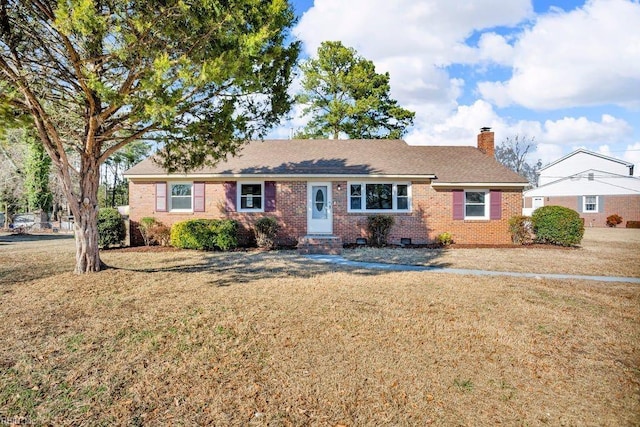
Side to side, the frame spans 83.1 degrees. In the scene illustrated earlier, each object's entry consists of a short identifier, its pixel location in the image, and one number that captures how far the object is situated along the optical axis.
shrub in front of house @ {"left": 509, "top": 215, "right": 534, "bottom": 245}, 13.94
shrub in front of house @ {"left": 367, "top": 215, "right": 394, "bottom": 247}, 13.74
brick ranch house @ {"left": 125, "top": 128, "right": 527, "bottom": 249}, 14.15
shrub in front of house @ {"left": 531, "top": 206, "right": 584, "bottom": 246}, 13.32
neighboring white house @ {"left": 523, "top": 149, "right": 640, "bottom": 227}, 27.67
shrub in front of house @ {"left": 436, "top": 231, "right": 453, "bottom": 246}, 13.98
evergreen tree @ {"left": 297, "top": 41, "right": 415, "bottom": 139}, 25.17
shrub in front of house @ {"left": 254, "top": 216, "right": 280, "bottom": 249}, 13.12
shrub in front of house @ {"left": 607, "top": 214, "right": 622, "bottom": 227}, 27.36
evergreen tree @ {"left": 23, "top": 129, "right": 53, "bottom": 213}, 25.02
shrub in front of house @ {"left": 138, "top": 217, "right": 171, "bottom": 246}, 13.62
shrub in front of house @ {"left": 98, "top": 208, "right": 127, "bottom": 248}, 13.02
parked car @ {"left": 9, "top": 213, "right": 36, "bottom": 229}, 22.88
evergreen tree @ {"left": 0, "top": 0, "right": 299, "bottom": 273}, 5.59
